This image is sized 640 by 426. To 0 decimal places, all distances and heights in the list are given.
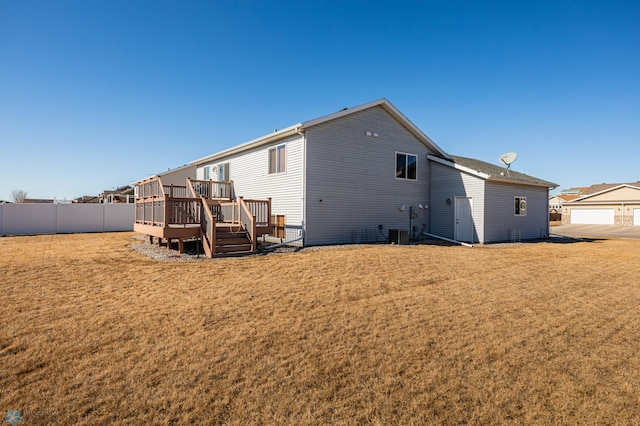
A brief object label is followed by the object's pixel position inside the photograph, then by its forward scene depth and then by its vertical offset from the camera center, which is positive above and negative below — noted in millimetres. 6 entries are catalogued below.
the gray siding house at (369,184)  13156 +1463
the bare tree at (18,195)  69300 +3831
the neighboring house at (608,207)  31828 +1020
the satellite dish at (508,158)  16834 +3040
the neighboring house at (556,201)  52719 +2623
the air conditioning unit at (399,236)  13828 -883
